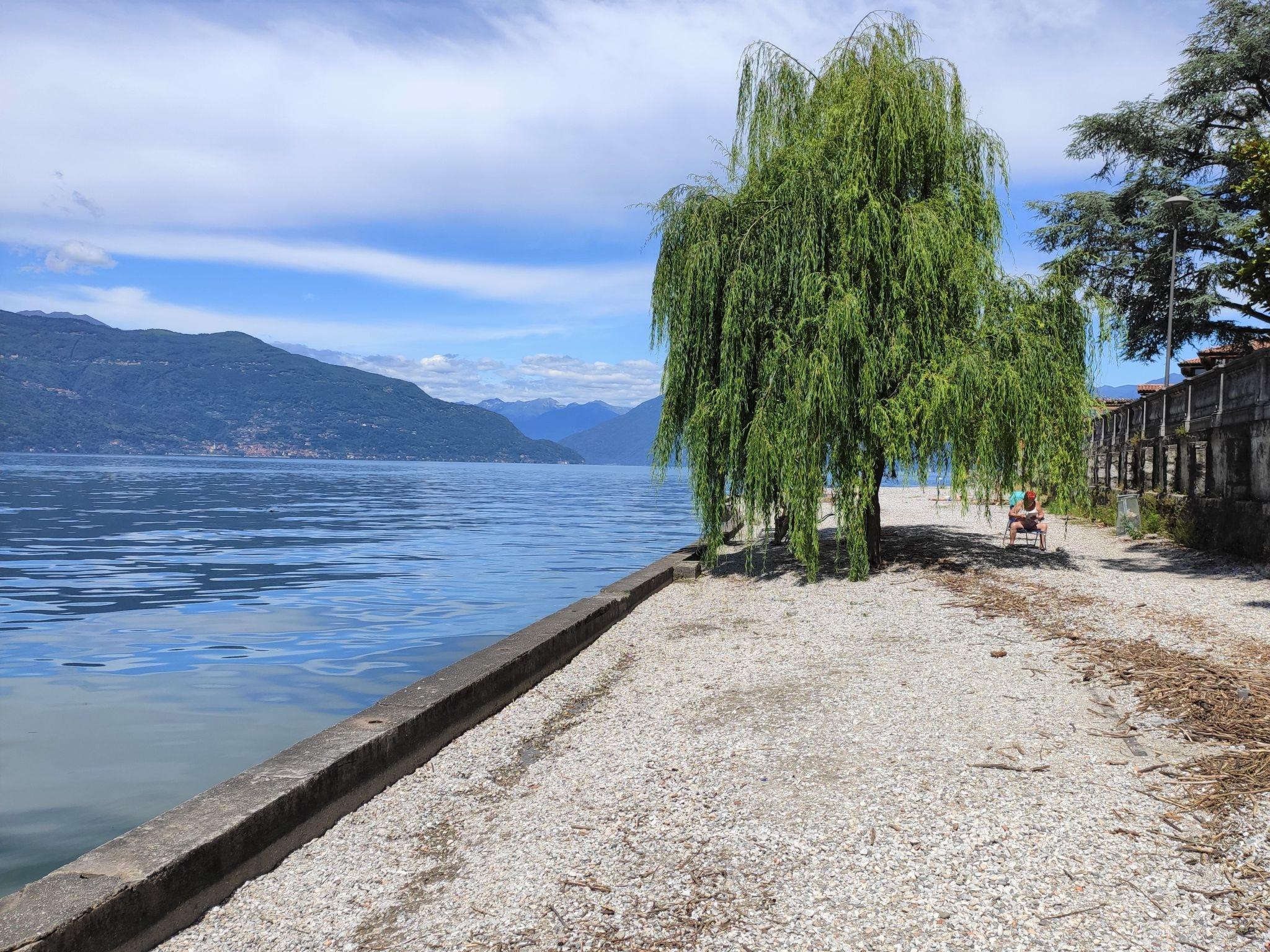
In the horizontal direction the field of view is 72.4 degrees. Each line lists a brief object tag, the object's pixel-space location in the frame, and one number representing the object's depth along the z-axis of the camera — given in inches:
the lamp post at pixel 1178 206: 1278.3
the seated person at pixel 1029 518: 671.8
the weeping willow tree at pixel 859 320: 491.2
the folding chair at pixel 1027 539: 704.7
